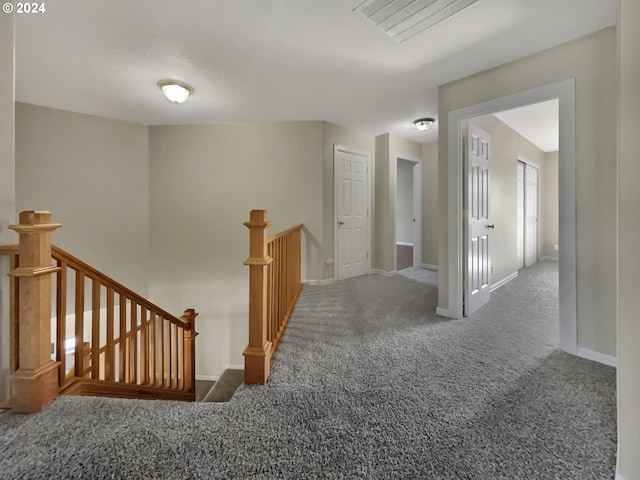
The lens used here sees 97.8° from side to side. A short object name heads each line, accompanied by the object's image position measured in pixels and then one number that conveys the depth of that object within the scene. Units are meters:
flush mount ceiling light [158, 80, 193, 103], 2.62
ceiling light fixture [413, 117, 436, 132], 3.60
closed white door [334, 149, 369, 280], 4.02
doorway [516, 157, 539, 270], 4.88
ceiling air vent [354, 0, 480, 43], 1.62
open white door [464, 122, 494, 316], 2.56
